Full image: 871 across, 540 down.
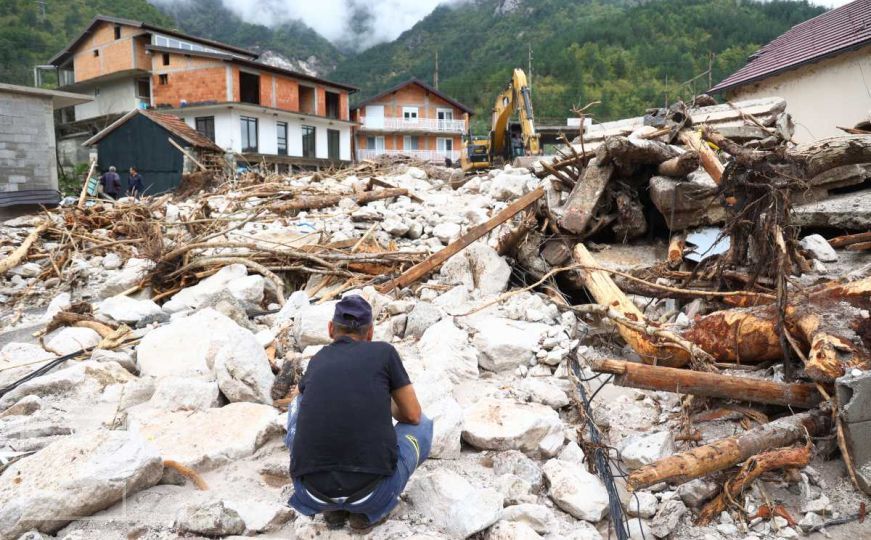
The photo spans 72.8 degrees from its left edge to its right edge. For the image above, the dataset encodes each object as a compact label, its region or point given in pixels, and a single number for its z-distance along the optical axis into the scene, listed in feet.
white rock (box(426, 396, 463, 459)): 10.89
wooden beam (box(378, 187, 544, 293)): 21.65
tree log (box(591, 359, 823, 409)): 11.53
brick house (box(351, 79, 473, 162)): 136.87
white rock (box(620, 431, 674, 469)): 11.38
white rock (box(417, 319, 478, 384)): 14.74
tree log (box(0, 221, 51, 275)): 26.71
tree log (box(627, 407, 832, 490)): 9.36
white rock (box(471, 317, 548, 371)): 15.60
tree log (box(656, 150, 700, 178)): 20.61
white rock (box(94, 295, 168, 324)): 19.45
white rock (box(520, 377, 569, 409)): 13.65
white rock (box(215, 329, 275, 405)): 12.78
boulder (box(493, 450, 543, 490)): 10.48
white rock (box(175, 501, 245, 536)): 8.00
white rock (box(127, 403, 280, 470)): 10.35
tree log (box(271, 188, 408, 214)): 34.76
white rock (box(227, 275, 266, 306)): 21.45
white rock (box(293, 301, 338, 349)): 16.74
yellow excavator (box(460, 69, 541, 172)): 51.19
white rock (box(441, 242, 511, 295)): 21.34
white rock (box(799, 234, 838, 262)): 17.87
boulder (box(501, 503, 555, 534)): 9.09
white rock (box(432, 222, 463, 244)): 28.87
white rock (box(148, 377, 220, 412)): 12.26
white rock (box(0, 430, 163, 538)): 7.85
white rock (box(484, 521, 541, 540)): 8.42
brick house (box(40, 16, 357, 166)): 93.35
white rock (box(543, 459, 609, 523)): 9.82
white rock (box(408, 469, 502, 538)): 8.55
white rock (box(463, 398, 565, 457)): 11.26
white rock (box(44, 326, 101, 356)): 16.61
